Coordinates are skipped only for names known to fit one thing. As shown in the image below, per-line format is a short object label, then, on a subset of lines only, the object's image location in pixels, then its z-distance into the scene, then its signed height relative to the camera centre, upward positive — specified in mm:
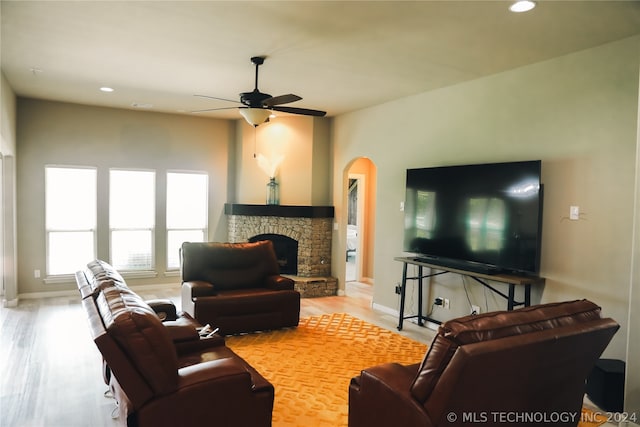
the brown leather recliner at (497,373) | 1979 -827
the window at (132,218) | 7035 -387
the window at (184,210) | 7477 -251
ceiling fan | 4123 +895
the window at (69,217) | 6625 -370
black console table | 3873 -791
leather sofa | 2049 -936
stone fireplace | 7000 -608
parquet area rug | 3168 -1550
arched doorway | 8312 -334
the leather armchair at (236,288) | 4676 -1063
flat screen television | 3926 -147
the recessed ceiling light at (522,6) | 2805 +1306
